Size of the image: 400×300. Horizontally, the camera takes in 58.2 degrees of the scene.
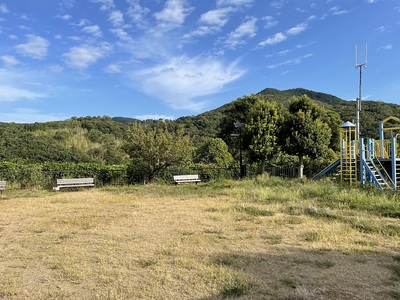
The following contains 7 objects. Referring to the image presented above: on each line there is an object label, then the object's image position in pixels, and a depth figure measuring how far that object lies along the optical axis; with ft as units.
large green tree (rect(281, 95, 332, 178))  61.87
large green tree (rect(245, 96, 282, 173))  63.00
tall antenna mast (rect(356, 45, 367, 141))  59.76
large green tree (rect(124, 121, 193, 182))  56.54
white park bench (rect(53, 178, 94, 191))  50.62
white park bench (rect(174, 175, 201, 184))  58.95
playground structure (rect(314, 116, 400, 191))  50.11
